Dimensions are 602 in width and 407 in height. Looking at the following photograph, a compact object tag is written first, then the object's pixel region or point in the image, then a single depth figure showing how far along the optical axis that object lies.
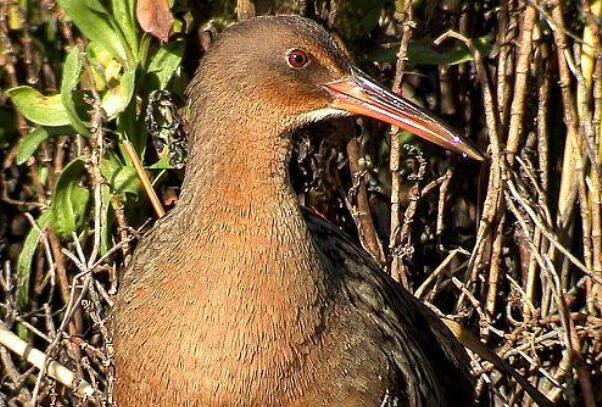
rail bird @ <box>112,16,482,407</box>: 6.53
